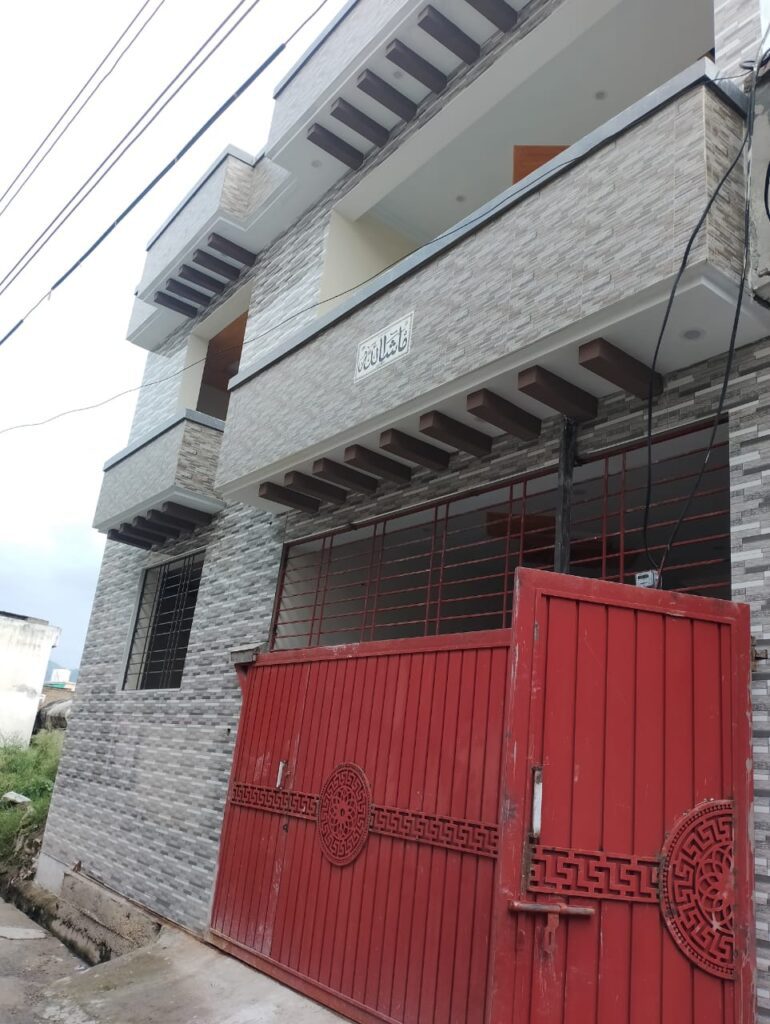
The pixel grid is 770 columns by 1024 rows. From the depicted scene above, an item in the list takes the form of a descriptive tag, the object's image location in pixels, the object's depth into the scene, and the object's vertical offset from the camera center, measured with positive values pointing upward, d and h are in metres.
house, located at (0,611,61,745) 25.12 +1.58
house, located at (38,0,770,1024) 3.86 +2.15
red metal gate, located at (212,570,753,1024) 3.64 -0.23
